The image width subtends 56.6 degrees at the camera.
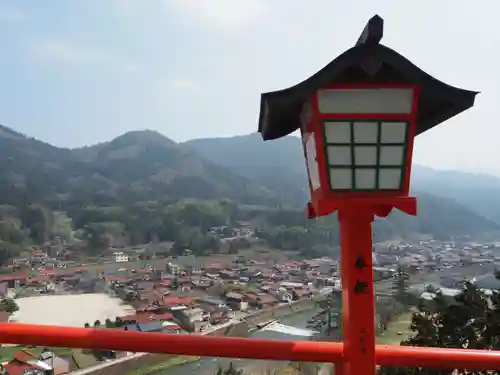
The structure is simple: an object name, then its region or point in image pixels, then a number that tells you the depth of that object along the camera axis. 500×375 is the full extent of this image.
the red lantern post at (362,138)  1.57
